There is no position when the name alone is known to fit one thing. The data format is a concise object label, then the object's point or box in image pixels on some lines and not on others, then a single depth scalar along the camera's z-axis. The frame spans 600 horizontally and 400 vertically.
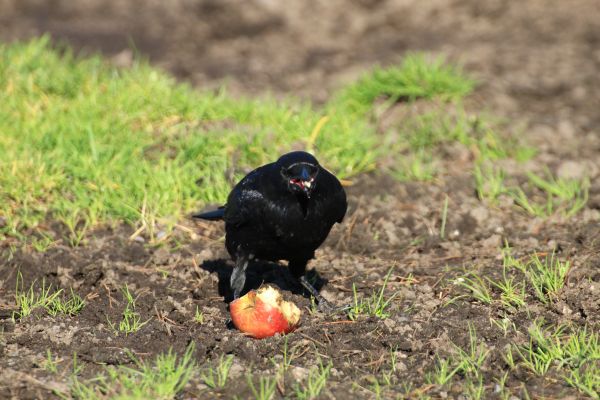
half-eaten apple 8.39
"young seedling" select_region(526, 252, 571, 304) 9.06
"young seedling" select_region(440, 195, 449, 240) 11.32
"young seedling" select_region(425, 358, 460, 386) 7.68
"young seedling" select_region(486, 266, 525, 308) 9.06
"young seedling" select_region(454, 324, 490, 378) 7.86
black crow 8.54
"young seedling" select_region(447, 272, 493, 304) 9.28
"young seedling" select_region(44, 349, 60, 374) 7.72
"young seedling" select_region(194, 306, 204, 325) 9.05
